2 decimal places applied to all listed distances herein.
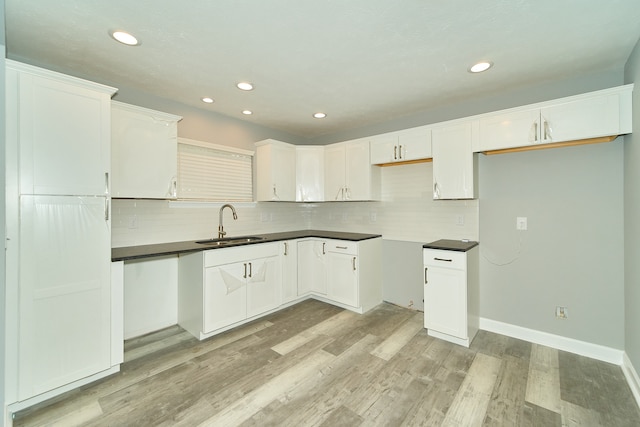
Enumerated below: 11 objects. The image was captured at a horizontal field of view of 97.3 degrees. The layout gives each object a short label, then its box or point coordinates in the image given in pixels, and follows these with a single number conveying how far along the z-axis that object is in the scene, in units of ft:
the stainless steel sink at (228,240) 10.40
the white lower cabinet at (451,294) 9.07
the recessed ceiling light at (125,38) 6.36
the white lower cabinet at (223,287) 9.37
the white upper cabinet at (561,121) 7.30
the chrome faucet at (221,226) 11.59
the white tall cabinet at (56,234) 6.04
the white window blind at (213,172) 10.82
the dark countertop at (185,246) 7.96
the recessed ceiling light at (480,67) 7.68
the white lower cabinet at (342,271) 11.80
